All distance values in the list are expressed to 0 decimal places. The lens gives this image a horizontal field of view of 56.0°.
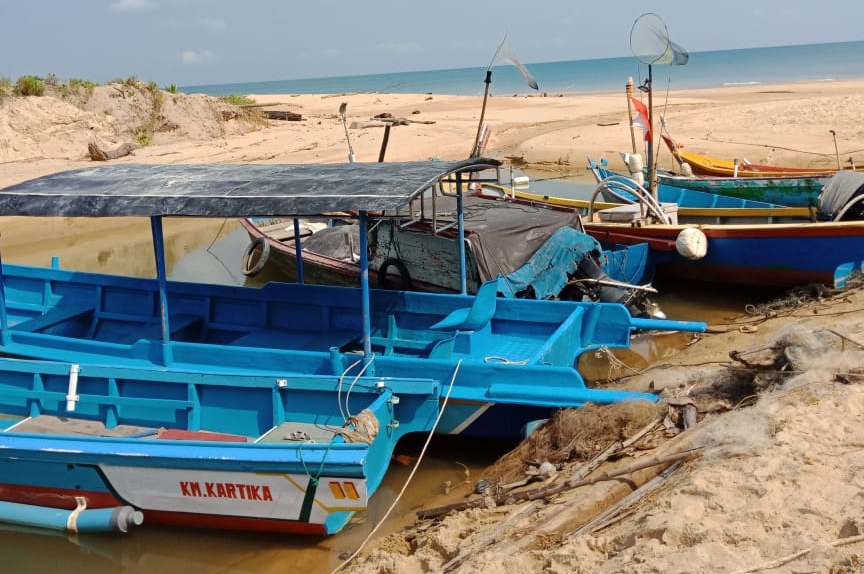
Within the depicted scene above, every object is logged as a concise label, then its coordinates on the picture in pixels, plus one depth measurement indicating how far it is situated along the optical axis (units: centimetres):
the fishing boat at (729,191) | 1376
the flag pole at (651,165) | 1148
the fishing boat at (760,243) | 1054
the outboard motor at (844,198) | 1106
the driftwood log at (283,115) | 3638
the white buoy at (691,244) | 1075
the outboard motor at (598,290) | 1024
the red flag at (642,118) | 1213
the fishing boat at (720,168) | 1600
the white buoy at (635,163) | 1275
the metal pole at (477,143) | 984
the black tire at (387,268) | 1059
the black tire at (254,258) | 1284
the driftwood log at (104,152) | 2405
